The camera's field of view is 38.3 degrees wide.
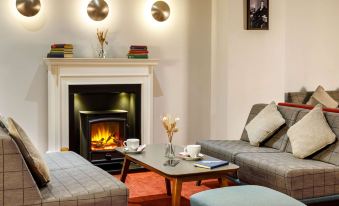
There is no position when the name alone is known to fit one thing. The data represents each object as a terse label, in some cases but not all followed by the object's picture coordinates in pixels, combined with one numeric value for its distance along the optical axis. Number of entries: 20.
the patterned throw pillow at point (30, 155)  2.94
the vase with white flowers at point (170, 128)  3.94
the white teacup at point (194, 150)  3.95
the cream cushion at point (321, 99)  6.62
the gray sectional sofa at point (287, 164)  3.70
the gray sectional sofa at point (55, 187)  2.84
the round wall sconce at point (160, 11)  5.88
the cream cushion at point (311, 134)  4.05
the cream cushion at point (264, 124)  4.66
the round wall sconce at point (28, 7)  5.17
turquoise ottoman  2.92
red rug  4.30
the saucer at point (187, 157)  3.93
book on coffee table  3.66
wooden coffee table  3.48
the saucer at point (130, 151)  4.25
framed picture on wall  6.03
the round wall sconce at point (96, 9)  5.52
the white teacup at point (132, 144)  4.28
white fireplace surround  5.23
